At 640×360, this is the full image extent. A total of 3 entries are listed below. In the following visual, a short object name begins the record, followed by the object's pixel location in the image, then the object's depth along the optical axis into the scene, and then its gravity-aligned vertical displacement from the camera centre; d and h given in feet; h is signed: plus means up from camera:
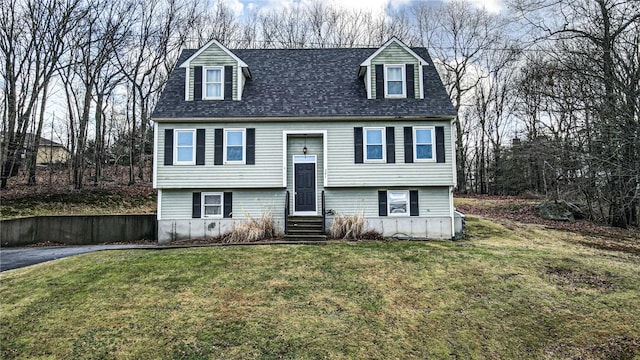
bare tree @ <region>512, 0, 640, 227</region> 43.65 +15.03
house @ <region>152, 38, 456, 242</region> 47.62 +5.78
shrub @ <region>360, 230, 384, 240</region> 45.98 -4.70
